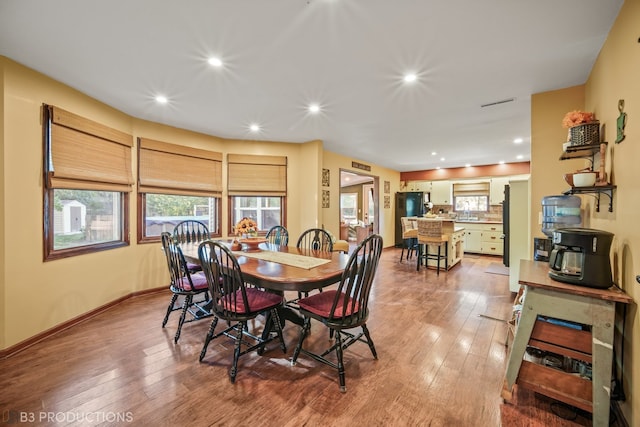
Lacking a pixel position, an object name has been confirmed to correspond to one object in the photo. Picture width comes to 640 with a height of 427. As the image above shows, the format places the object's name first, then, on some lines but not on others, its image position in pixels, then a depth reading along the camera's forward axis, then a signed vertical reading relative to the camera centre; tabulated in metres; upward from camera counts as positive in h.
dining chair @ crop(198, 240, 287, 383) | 1.84 -0.71
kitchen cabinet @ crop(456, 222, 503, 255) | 6.38 -0.64
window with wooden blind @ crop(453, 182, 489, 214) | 7.14 +0.45
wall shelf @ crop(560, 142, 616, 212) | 1.67 +0.46
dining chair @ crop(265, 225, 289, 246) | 3.46 -0.34
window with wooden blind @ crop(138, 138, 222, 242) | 3.60 +0.37
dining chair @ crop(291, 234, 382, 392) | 1.78 -0.72
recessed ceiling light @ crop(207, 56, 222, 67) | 2.14 +1.27
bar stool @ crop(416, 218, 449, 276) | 4.57 -0.47
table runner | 2.15 -0.43
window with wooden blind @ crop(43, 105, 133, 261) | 2.48 +0.29
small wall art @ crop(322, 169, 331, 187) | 5.17 +0.70
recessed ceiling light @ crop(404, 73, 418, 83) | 2.37 +1.26
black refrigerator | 7.54 +0.27
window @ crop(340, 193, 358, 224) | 10.68 +0.22
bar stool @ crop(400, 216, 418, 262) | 5.43 -0.41
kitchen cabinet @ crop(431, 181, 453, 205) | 7.40 +0.58
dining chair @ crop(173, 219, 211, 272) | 3.53 -0.31
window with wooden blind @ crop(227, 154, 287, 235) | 4.52 +0.41
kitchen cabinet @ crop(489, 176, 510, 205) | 6.61 +0.59
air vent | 2.88 +1.26
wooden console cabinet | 1.37 -0.74
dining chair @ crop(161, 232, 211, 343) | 2.42 -0.69
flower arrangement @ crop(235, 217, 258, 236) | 3.03 -0.19
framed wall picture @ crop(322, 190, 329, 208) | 5.14 +0.27
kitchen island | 4.93 -0.67
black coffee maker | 1.45 -0.26
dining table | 1.74 -0.44
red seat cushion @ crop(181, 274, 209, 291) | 2.50 -0.72
